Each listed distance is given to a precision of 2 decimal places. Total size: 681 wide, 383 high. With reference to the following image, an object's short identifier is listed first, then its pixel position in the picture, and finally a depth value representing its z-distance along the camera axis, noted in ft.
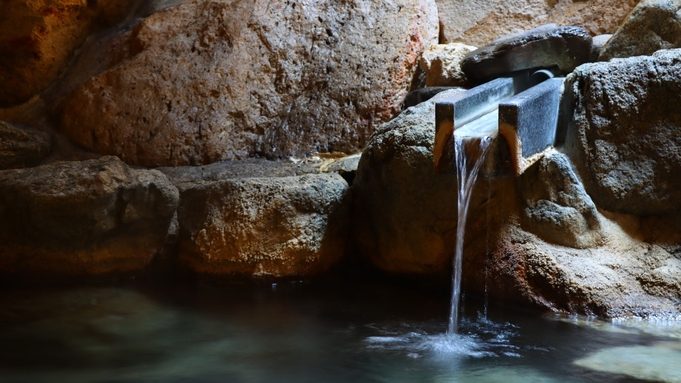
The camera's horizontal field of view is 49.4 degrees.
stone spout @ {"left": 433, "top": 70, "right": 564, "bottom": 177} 14.80
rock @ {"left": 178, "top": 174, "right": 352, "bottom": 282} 17.87
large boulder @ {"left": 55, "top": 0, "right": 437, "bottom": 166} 22.12
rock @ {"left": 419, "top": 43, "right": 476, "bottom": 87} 22.22
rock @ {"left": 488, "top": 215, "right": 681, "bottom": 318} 15.29
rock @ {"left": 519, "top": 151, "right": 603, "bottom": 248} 15.87
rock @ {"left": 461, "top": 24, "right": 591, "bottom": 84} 19.54
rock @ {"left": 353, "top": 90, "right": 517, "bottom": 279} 16.62
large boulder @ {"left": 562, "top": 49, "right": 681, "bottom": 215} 16.06
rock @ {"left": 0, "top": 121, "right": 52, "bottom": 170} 20.63
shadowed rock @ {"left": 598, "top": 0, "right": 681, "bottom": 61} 18.38
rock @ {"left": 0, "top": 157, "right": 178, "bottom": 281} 16.90
